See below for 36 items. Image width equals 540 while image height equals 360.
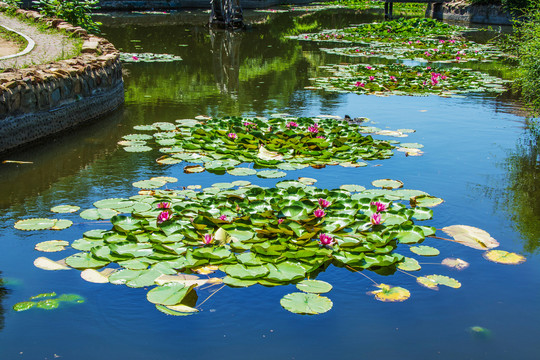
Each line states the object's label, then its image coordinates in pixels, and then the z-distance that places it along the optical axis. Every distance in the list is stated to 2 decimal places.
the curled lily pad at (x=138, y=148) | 5.70
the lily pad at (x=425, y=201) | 4.34
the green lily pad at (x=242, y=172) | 4.98
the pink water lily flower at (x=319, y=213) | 3.91
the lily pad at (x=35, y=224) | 3.89
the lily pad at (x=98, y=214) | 4.00
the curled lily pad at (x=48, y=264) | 3.34
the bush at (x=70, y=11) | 12.43
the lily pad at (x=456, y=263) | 3.45
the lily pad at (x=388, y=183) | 4.68
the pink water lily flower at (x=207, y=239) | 3.54
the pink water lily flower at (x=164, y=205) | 4.06
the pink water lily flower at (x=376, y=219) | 3.79
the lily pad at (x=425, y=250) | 3.57
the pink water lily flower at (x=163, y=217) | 3.78
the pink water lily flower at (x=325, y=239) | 3.54
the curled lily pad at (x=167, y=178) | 4.78
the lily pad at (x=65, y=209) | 4.17
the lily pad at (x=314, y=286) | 3.09
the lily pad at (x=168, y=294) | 2.95
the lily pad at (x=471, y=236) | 3.73
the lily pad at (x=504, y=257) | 3.53
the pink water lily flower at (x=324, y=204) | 4.03
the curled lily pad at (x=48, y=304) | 2.95
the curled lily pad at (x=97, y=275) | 3.19
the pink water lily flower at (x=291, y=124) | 6.36
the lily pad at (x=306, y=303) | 2.90
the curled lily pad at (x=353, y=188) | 4.56
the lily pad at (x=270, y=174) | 4.92
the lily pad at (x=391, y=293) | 3.05
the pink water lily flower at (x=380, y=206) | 3.98
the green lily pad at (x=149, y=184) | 4.64
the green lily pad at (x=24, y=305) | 2.94
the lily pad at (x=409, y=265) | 3.37
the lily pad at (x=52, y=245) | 3.57
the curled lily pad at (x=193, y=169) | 5.12
